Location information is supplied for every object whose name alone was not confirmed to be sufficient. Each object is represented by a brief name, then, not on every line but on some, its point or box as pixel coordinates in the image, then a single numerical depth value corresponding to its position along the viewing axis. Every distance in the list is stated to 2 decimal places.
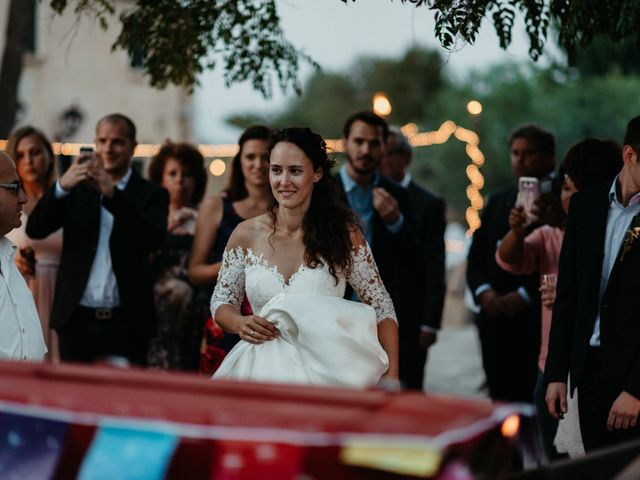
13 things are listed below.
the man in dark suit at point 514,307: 8.84
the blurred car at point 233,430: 2.86
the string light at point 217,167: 18.11
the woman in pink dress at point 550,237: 6.93
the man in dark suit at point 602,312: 5.55
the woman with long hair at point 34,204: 8.73
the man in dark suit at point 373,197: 8.49
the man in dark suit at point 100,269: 7.93
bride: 5.57
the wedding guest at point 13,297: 5.21
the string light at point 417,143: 17.97
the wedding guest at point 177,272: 9.38
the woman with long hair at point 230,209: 8.14
